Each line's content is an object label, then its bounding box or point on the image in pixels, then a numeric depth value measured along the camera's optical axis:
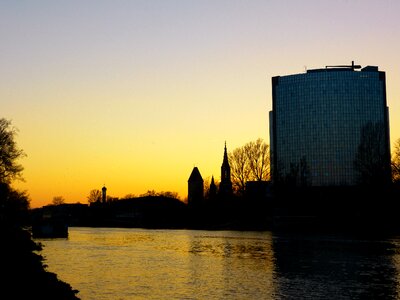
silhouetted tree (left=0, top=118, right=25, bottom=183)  74.56
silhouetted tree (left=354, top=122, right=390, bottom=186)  93.94
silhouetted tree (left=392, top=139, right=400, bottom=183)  91.31
